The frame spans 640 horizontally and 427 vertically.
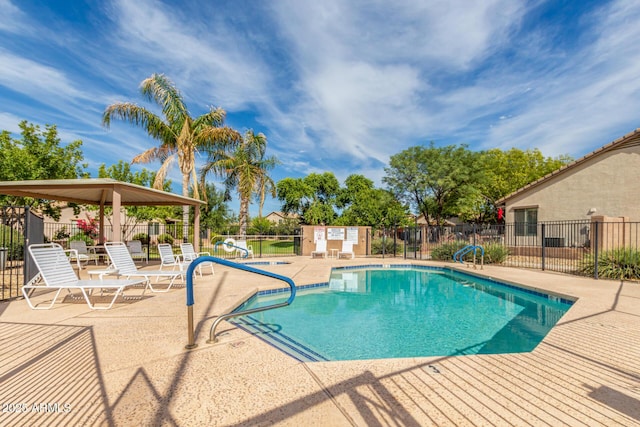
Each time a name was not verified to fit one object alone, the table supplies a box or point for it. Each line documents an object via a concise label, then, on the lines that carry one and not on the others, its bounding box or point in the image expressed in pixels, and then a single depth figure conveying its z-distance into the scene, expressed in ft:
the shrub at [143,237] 61.58
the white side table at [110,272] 16.85
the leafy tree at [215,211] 101.19
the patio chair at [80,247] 34.55
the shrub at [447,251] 45.86
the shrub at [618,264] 27.32
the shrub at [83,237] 53.27
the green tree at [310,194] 105.43
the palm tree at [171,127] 47.32
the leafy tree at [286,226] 109.71
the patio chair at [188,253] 28.02
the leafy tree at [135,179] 61.36
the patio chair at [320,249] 51.95
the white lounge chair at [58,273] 15.05
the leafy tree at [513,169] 88.17
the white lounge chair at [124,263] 19.22
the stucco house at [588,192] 44.65
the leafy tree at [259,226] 105.19
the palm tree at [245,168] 59.29
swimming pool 14.71
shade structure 24.08
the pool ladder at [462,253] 40.60
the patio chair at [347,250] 52.29
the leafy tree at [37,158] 44.11
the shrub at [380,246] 59.00
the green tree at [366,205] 92.53
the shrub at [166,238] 71.42
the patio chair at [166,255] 25.74
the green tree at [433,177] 77.36
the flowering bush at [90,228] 55.31
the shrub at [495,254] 41.24
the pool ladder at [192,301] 9.98
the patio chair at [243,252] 49.15
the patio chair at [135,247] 38.73
